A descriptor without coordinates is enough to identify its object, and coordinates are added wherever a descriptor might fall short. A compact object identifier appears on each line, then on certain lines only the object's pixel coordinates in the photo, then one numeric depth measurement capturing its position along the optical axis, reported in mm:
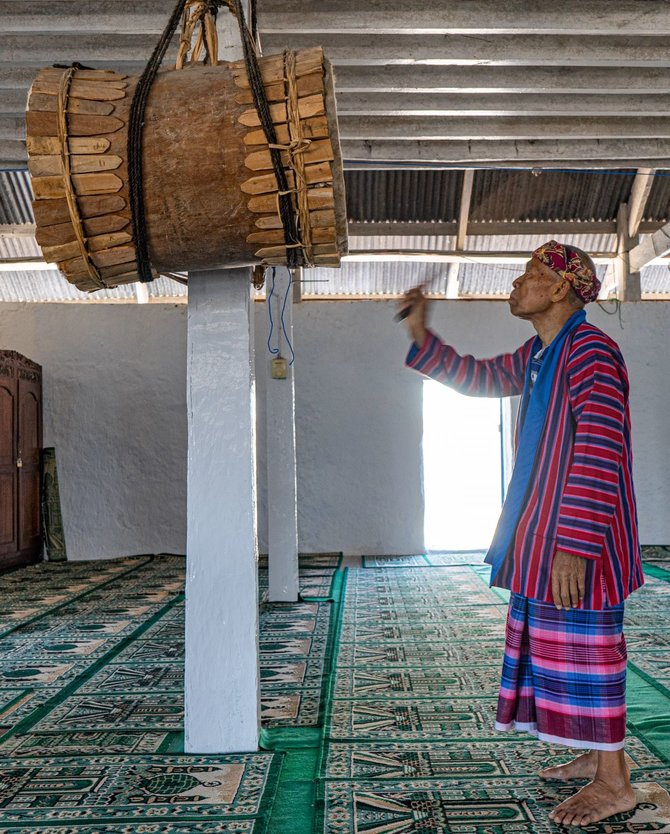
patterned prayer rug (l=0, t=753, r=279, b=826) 2201
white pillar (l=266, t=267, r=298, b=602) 5520
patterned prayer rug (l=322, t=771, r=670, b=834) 2080
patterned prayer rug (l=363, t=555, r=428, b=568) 7570
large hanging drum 2090
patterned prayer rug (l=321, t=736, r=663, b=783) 2459
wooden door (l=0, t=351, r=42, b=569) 7520
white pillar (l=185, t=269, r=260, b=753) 2641
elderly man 2107
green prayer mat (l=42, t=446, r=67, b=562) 8281
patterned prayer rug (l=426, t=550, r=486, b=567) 7639
